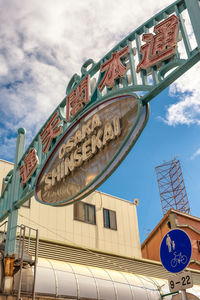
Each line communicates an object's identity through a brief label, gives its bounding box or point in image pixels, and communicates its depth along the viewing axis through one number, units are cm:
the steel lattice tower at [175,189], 3060
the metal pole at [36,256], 1004
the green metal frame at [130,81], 753
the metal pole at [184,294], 506
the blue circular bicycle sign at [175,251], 531
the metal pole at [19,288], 965
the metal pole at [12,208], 1082
